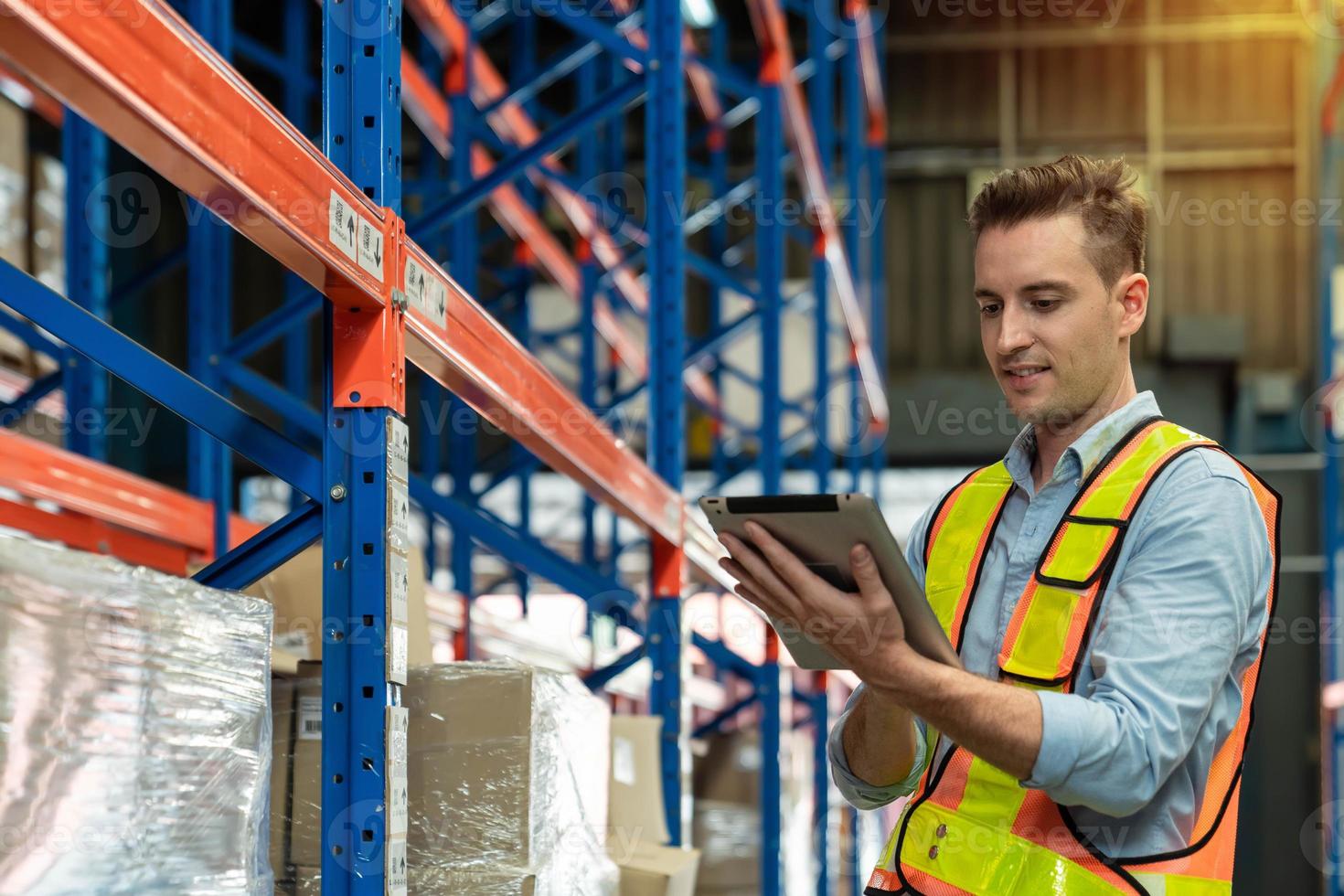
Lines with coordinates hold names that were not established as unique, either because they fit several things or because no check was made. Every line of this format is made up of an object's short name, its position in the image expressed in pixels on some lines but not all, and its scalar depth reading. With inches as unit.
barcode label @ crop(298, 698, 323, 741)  116.7
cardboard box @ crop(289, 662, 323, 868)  116.1
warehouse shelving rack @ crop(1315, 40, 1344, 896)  482.9
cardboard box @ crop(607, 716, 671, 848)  186.1
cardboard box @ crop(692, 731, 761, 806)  367.6
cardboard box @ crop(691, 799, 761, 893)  342.0
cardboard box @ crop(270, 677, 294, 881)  116.6
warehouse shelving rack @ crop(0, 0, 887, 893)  87.9
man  80.4
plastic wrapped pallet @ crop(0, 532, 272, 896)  76.0
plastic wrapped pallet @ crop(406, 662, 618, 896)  121.3
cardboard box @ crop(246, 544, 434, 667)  161.3
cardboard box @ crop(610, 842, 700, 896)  168.4
